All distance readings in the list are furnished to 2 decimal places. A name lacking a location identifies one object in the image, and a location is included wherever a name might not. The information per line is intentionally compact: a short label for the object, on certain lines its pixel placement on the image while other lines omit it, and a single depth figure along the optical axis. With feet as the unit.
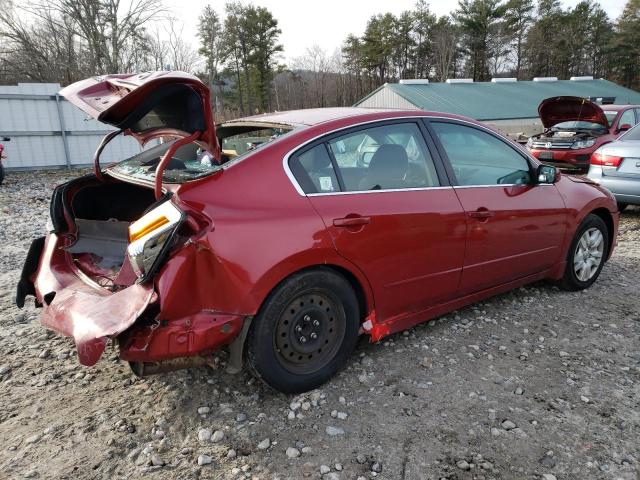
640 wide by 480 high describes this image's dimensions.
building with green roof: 71.77
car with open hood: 33.17
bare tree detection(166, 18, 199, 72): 90.27
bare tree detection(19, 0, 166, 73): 70.95
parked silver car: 21.02
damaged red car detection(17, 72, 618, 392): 7.65
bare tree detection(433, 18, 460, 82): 151.23
